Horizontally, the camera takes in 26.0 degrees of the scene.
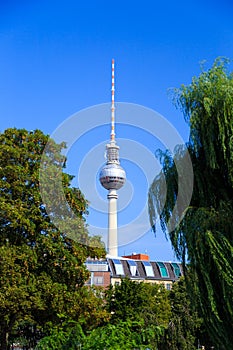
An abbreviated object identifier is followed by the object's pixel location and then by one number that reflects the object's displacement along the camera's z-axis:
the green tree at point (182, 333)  22.16
